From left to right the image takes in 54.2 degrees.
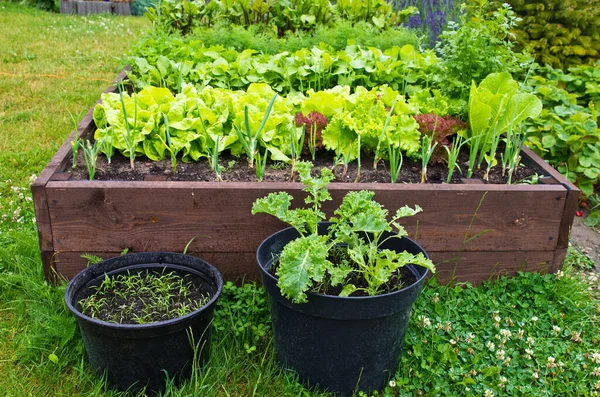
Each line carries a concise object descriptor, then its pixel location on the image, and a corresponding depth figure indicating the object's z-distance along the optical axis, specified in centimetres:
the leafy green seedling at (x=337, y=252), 185
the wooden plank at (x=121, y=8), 1002
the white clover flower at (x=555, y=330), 247
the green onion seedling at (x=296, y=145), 265
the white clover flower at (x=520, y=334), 244
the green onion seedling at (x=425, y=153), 261
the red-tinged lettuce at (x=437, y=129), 282
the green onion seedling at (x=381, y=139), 266
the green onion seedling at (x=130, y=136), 267
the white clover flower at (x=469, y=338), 239
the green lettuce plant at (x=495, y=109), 277
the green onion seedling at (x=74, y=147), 265
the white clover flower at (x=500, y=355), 231
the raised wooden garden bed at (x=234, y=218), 241
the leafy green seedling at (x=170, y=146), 266
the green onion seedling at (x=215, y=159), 256
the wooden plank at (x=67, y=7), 963
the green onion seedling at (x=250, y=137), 258
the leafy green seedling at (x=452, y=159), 262
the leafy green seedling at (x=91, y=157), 257
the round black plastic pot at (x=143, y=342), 195
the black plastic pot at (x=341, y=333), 191
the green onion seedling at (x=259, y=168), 257
